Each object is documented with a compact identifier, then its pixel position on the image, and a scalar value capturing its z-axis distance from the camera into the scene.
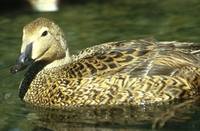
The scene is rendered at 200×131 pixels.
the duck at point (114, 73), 11.24
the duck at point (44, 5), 16.89
